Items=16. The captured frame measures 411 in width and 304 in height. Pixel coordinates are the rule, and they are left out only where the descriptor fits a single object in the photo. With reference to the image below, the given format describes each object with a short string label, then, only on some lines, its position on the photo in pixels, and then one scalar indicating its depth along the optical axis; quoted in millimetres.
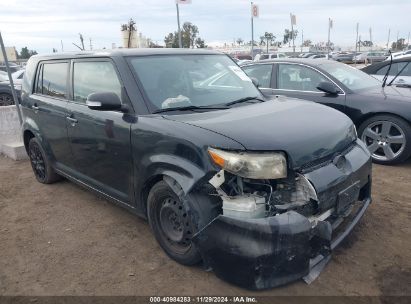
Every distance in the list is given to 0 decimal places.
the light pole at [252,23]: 18778
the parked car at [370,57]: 38600
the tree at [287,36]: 91225
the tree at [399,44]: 78950
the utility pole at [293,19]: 25098
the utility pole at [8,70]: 6196
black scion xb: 2471
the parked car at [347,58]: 40472
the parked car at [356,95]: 5184
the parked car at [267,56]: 26691
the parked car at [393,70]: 7648
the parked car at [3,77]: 12245
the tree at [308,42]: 99475
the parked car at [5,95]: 11102
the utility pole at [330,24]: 30228
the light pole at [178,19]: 12834
